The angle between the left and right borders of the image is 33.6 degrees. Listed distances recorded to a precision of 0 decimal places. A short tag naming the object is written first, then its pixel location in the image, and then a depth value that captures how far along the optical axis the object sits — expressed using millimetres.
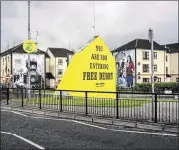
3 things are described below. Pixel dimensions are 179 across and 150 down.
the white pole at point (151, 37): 12617
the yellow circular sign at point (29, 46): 27609
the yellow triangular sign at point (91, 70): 20625
